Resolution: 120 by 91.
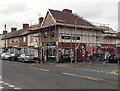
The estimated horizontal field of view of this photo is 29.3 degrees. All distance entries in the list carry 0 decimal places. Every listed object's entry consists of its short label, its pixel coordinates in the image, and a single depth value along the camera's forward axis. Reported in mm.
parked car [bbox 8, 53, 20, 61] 42781
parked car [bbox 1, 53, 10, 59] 46969
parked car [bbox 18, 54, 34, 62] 36438
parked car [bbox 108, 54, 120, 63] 34975
